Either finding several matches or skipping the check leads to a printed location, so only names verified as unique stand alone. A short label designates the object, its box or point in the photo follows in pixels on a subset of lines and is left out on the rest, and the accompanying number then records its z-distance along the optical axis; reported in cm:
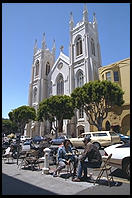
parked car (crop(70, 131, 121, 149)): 1465
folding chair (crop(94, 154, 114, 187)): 548
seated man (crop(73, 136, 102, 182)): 589
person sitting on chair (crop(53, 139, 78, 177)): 647
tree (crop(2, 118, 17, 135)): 6819
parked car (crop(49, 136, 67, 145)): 2254
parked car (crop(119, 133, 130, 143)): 1764
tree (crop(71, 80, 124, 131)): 2430
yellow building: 2725
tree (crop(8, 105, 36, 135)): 4019
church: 3761
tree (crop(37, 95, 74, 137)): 3127
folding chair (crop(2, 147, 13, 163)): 1045
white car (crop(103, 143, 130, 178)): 602
